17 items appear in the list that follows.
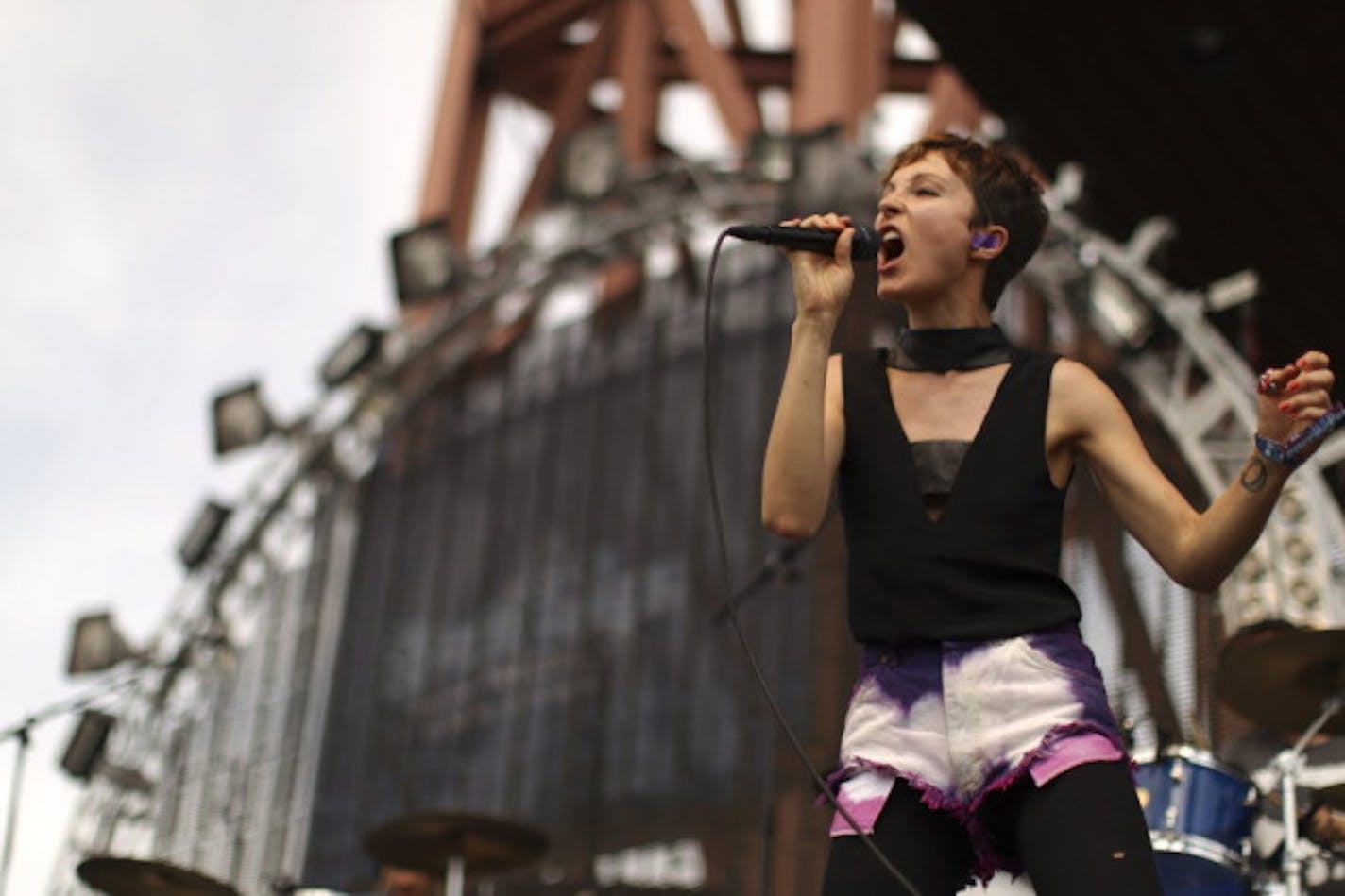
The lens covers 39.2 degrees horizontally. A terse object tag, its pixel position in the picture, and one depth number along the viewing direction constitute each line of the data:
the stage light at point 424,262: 12.26
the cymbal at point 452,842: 8.20
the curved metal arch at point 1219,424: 8.45
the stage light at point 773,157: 11.20
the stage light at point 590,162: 12.13
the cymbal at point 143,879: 6.94
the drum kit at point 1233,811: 4.67
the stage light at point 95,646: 11.42
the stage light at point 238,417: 12.29
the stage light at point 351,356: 12.32
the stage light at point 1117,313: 9.87
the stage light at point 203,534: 12.20
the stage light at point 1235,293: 9.44
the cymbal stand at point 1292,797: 4.67
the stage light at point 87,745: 11.19
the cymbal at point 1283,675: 5.27
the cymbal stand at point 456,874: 8.41
